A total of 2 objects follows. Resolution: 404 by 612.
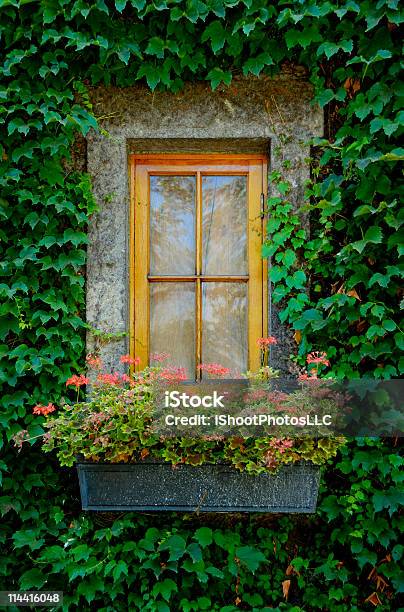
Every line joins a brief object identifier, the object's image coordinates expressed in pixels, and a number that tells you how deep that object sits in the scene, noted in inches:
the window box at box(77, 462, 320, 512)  119.0
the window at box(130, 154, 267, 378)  144.3
